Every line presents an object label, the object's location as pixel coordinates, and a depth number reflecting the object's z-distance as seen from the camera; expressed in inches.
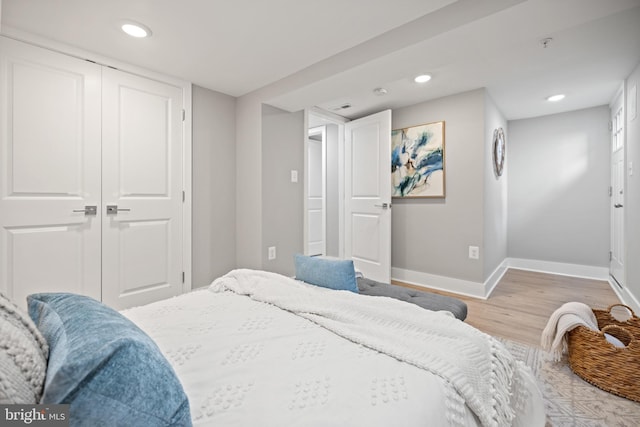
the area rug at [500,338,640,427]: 57.2
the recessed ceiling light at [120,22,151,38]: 78.7
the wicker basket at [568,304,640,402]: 63.2
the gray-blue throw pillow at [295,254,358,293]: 68.6
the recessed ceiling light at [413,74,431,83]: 116.2
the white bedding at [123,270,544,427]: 28.3
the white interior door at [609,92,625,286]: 129.0
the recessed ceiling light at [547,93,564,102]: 140.3
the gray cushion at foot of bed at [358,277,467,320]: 75.9
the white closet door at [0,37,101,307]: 80.9
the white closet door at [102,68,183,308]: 97.6
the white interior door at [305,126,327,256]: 226.1
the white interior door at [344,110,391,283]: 143.3
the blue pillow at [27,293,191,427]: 19.9
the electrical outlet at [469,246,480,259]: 130.4
